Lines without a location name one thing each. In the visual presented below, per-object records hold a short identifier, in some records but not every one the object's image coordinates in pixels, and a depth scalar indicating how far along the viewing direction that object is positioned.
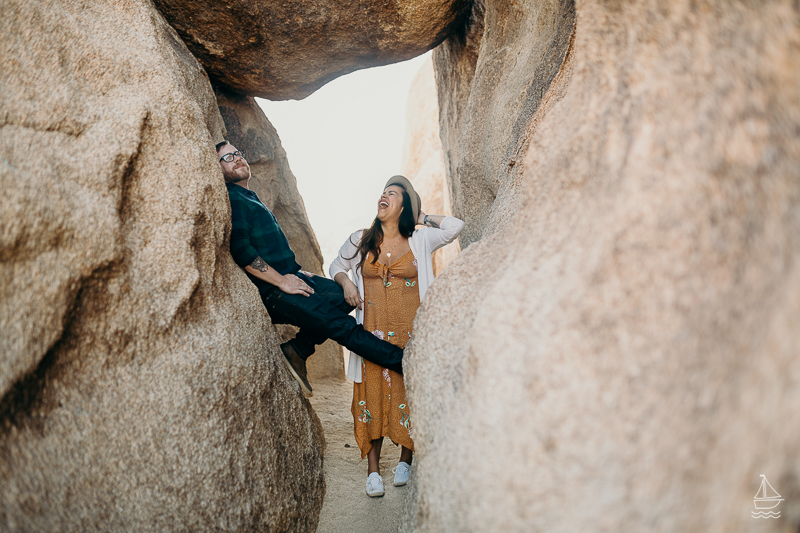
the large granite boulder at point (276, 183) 4.37
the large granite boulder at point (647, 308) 1.15
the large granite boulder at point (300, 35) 3.18
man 2.72
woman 2.90
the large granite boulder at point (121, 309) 1.66
